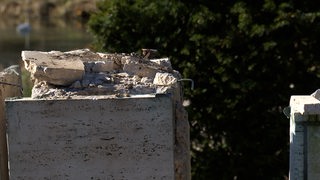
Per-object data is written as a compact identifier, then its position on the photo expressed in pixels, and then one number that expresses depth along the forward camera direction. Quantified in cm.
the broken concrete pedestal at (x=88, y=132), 856
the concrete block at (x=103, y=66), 952
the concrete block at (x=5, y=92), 954
